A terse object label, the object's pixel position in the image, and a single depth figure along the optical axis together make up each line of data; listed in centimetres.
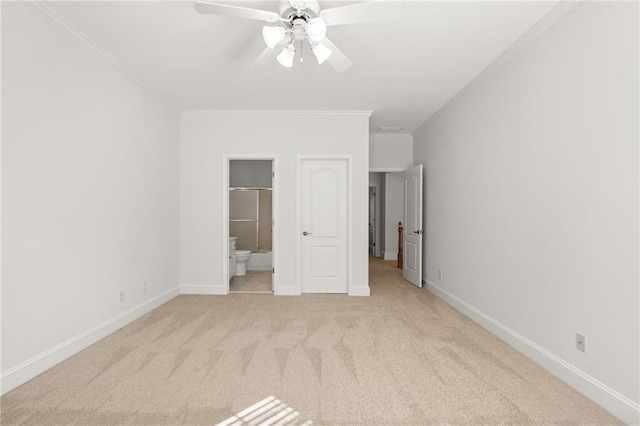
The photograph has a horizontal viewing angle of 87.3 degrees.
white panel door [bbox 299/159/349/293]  498
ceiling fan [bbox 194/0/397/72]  202
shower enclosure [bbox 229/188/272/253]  765
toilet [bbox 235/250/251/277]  664
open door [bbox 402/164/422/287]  532
